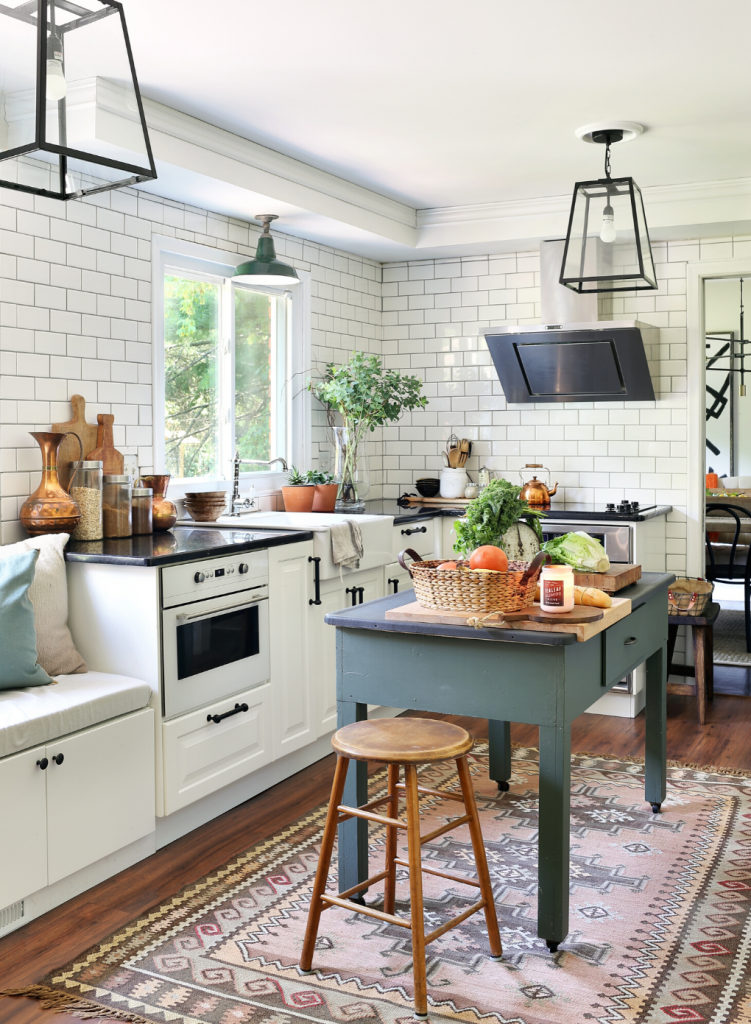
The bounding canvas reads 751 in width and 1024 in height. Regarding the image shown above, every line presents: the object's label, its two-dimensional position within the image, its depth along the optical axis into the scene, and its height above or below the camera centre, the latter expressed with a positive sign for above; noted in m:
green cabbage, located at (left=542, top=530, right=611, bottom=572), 3.01 -0.28
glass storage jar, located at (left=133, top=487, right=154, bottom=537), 3.80 -0.18
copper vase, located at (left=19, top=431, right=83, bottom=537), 3.45 -0.14
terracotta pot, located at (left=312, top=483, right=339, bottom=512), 4.95 -0.17
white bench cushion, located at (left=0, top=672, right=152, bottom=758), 2.67 -0.72
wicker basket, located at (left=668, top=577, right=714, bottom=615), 4.90 -0.69
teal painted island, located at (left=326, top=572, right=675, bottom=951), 2.47 -0.59
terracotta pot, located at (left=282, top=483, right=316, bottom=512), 4.89 -0.16
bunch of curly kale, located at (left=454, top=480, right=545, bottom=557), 2.81 -0.15
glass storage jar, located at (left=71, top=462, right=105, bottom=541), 3.57 -0.13
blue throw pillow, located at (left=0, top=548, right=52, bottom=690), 2.89 -0.49
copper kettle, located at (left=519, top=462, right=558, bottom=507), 5.34 -0.16
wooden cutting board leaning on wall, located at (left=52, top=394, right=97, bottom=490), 3.73 +0.11
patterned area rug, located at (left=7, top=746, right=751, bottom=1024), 2.31 -1.30
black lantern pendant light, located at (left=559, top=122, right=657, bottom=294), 4.01 +1.00
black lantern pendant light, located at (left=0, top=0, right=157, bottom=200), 1.73 +0.73
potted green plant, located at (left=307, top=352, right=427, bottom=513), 5.09 +0.34
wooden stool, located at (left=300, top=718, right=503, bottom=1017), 2.28 -0.87
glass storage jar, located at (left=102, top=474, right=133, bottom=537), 3.70 -0.16
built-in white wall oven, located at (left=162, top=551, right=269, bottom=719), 3.24 -0.59
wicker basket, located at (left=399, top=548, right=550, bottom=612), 2.60 -0.34
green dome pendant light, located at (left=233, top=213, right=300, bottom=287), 4.47 +0.92
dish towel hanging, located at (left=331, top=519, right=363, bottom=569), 4.16 -0.35
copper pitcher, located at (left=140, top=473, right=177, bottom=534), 3.95 -0.17
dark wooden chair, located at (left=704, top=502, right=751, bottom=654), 6.32 -0.68
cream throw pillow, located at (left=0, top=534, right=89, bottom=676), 3.17 -0.47
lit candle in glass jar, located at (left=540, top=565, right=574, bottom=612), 2.61 -0.34
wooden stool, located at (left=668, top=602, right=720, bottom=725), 4.74 -0.98
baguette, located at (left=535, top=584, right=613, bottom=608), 2.74 -0.38
